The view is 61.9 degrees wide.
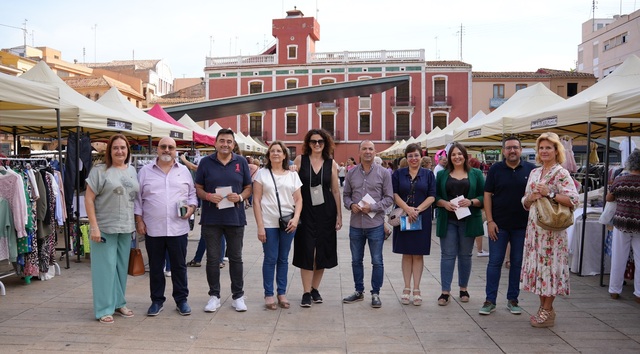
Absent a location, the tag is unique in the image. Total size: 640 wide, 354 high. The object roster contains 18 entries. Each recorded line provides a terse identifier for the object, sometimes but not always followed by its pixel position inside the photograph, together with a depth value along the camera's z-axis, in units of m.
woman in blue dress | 5.35
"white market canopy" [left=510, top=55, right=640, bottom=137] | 6.31
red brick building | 42.81
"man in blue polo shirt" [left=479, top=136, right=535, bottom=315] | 5.01
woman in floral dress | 4.55
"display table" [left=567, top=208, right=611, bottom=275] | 6.74
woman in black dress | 5.27
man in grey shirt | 5.31
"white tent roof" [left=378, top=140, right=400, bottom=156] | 27.42
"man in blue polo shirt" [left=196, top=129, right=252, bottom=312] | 5.02
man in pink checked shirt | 4.91
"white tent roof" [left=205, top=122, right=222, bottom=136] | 18.32
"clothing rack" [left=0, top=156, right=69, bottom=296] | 5.63
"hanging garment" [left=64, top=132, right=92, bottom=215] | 7.45
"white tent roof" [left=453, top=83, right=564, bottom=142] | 9.60
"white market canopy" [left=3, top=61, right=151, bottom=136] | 7.53
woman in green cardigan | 5.32
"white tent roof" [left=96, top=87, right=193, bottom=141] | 9.88
